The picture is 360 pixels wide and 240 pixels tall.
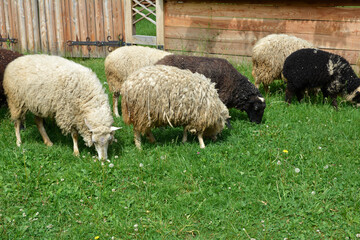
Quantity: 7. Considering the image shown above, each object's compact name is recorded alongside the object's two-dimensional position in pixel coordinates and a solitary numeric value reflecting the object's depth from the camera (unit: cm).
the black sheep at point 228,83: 602
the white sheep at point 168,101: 484
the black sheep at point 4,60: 581
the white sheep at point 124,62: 659
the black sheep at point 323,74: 636
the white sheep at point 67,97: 484
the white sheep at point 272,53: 723
